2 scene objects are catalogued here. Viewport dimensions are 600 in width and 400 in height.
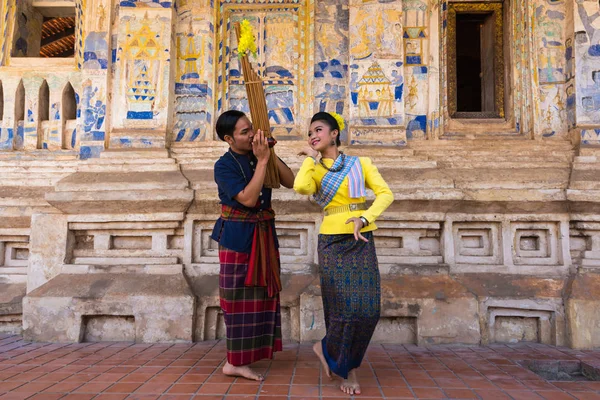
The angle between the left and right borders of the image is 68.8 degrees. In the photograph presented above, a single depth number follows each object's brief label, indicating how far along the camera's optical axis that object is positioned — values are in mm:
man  2895
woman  2633
